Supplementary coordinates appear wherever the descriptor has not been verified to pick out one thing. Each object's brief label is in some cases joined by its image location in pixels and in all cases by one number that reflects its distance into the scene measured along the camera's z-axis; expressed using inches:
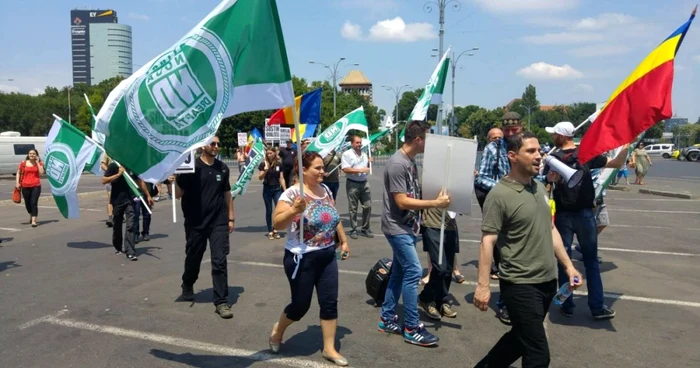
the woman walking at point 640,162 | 872.9
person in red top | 490.3
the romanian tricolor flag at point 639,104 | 200.8
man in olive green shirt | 138.5
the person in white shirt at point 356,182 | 400.2
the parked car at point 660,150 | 2571.4
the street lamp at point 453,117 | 1597.6
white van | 1369.3
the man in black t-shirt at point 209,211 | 226.7
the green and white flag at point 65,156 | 347.9
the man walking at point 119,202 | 344.8
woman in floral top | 172.4
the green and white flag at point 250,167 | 450.9
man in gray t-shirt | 188.1
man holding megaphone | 213.8
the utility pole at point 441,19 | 933.8
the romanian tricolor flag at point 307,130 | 537.2
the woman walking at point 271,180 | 414.9
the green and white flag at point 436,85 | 323.9
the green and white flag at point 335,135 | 419.2
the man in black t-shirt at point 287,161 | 406.0
